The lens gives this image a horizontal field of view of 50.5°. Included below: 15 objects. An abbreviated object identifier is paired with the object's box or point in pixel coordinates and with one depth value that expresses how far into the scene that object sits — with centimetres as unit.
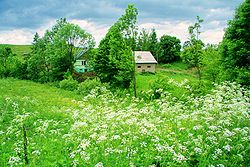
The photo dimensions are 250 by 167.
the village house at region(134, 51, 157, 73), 5609
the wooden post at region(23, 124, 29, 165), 779
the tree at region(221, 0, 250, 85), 1738
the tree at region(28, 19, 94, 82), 4381
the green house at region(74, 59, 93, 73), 5066
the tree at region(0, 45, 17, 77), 4909
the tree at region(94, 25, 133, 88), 2623
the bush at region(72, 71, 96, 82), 3890
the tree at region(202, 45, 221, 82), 2480
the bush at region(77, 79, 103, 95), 3067
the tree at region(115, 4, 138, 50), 2598
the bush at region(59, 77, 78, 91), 3622
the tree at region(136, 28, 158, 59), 7231
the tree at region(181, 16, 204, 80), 3102
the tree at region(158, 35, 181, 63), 7038
